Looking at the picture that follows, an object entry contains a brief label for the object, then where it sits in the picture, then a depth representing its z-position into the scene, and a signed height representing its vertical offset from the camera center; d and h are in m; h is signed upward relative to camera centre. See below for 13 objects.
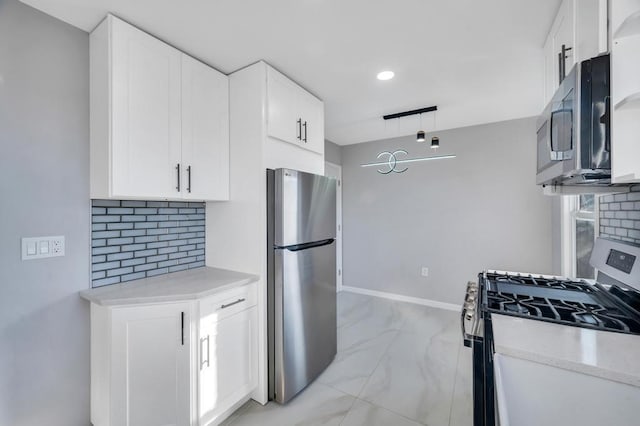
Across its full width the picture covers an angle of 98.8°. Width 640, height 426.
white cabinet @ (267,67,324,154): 2.01 +0.80
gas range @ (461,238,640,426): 1.04 -0.42
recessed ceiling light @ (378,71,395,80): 2.14 +1.09
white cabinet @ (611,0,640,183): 0.87 +0.39
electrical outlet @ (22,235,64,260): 1.41 -0.18
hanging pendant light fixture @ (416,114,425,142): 2.93 +0.81
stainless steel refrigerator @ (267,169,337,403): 1.89 -0.49
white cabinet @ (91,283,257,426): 1.41 -0.84
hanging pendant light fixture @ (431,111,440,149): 2.91 +0.74
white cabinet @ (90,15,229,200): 1.49 +0.56
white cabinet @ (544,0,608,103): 1.00 +0.78
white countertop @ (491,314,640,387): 0.78 -0.43
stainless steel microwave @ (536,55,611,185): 0.92 +0.31
